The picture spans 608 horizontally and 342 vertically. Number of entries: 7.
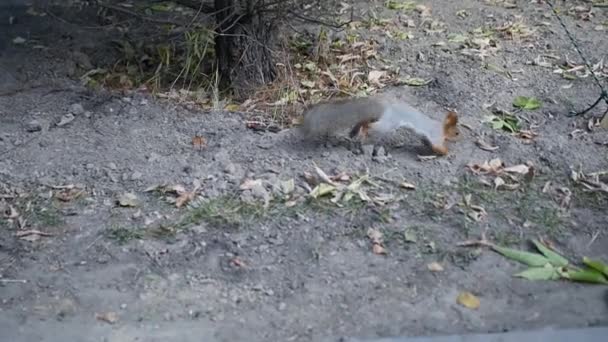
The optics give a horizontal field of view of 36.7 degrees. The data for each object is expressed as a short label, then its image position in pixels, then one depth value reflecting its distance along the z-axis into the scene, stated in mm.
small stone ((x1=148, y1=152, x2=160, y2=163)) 4469
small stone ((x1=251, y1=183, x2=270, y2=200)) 4102
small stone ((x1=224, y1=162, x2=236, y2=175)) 4305
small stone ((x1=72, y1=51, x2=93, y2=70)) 5418
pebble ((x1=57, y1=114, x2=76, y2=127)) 4848
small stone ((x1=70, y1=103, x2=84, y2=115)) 4941
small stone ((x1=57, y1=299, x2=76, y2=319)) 3453
